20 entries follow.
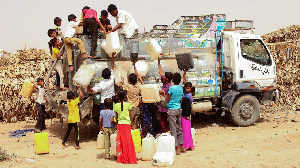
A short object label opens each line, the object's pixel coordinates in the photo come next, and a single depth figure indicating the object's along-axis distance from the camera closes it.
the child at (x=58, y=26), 11.24
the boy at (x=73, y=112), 8.59
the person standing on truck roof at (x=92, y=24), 9.23
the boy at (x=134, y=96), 8.48
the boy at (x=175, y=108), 7.68
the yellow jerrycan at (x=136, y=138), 7.94
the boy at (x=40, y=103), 10.96
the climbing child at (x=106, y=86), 8.59
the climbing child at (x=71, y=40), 9.12
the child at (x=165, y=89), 8.36
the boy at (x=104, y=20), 9.63
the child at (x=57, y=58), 10.17
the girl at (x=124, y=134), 7.16
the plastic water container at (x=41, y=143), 8.23
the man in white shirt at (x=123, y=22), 9.53
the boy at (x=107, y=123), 7.51
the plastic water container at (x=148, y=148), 7.36
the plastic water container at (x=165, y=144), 7.20
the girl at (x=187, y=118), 8.06
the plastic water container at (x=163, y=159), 6.91
